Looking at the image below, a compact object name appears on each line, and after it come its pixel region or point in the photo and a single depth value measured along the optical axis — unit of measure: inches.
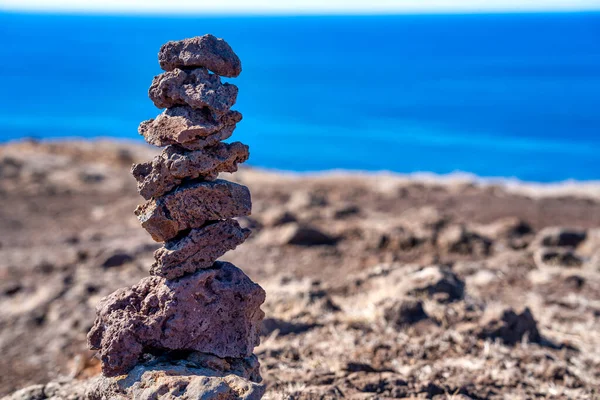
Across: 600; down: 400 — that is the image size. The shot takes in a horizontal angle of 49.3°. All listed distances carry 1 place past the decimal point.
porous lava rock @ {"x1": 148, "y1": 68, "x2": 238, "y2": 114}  168.4
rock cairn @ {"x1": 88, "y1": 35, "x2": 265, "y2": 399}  168.2
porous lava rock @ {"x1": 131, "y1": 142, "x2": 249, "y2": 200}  169.6
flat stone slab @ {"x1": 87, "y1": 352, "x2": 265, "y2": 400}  150.5
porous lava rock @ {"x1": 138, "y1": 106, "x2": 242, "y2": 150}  167.3
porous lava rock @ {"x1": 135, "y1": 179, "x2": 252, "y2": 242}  171.0
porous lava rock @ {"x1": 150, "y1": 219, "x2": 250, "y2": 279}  171.3
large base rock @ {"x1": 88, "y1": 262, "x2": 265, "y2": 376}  167.0
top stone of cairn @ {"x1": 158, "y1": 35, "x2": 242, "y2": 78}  171.5
